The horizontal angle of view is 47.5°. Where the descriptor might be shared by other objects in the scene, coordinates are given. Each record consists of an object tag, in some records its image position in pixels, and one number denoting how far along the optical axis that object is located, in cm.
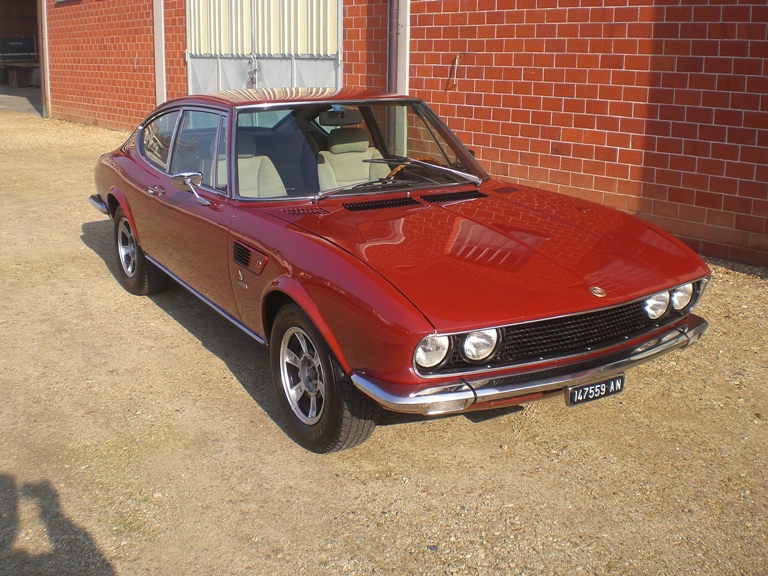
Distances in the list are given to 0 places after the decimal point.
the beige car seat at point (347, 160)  495
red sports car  352
